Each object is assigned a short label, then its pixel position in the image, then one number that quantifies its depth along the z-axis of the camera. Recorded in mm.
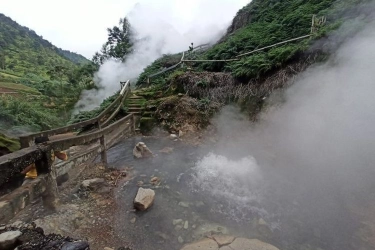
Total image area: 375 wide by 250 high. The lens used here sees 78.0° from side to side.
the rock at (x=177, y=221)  4070
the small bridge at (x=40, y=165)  2525
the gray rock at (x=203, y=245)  3473
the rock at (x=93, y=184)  4802
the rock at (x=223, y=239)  3572
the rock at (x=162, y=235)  3715
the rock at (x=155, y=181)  5396
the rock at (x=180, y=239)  3648
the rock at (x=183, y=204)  4609
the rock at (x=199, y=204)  4617
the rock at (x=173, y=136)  8510
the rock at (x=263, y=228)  3875
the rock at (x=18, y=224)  3197
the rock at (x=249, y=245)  3484
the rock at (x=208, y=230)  3816
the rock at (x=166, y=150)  7348
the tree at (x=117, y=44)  27859
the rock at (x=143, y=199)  4340
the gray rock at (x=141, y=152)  6902
